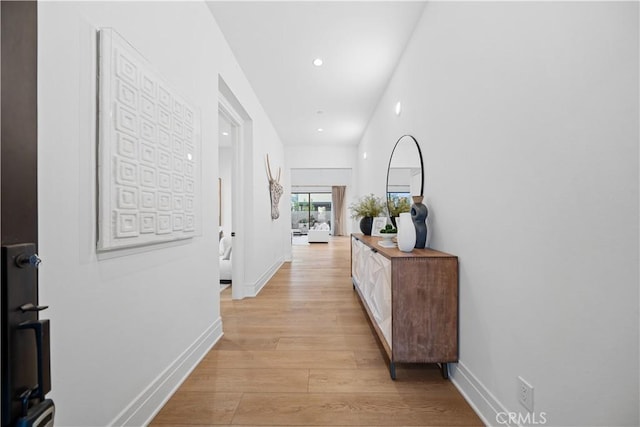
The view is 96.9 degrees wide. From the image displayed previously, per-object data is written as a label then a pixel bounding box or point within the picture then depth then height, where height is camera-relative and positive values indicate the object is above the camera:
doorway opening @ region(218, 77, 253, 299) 3.49 +0.32
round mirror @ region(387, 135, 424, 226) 2.47 +0.36
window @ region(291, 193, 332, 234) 13.81 +0.06
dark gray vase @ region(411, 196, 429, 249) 2.14 -0.09
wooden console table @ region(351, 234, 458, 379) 1.72 -0.59
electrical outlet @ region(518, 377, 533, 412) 1.18 -0.77
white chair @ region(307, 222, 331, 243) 10.28 -0.90
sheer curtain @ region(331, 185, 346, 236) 12.98 +0.24
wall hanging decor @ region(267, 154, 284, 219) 4.82 +0.32
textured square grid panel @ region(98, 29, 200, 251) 1.15 +0.28
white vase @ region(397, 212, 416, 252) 1.96 -0.16
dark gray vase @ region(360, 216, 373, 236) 3.72 -0.18
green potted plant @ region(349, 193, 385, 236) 3.72 -0.02
